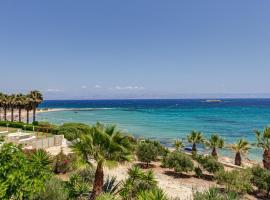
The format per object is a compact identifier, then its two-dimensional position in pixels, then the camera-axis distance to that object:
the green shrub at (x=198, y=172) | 26.64
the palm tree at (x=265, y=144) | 30.77
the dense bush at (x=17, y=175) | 9.10
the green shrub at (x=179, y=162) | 26.62
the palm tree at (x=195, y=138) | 38.53
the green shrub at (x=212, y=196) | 12.68
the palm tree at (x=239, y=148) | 34.75
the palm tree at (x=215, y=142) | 36.41
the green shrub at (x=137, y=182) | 16.36
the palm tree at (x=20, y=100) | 60.42
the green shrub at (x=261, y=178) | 22.97
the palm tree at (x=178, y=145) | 37.31
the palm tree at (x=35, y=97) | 61.55
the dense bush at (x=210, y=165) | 27.05
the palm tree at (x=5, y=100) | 62.84
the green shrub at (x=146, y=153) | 29.22
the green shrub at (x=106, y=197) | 12.10
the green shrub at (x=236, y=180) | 21.42
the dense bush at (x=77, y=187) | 15.38
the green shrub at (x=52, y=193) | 12.70
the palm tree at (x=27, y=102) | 60.44
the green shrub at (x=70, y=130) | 40.64
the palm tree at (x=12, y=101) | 61.53
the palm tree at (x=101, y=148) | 15.23
